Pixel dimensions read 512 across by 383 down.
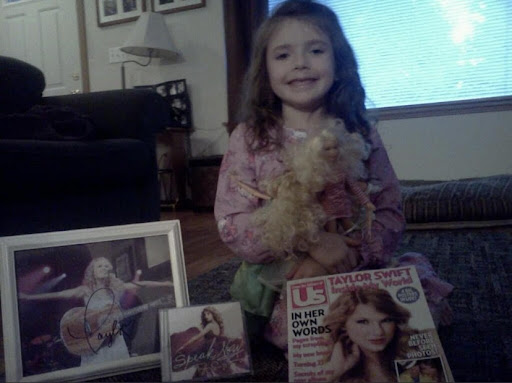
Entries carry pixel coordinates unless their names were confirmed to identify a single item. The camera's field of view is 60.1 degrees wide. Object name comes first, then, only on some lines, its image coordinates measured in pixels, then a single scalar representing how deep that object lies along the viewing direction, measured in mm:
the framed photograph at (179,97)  3002
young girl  720
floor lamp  2725
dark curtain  2799
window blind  2557
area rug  672
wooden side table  2846
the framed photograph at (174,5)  2986
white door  3383
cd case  628
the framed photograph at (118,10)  3172
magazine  563
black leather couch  1021
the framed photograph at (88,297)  624
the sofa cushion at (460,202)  1829
